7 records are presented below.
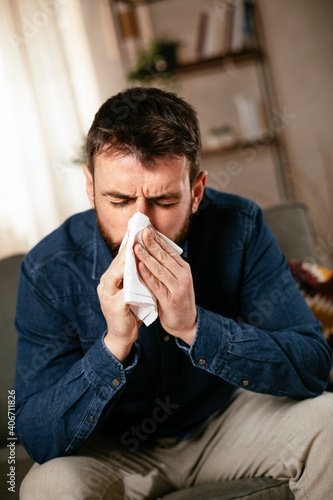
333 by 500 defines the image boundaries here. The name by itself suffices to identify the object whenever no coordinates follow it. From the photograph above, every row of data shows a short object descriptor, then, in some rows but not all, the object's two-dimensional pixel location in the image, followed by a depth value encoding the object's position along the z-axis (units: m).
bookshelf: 2.93
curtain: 2.42
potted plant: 2.69
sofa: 1.00
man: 0.95
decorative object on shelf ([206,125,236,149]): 2.97
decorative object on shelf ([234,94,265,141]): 2.93
